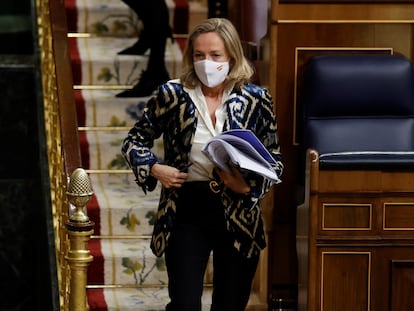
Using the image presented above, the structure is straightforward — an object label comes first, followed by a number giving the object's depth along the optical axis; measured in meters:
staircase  11.25
